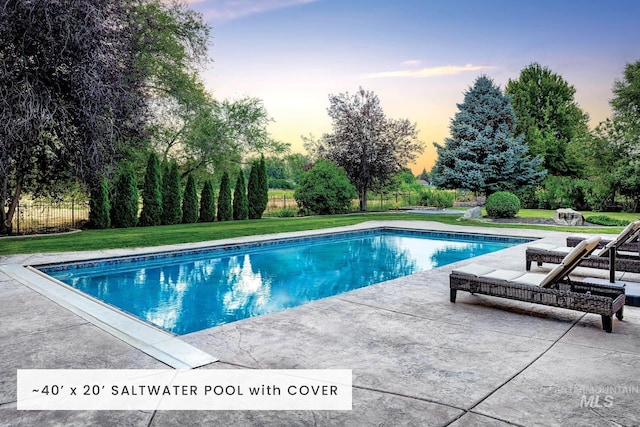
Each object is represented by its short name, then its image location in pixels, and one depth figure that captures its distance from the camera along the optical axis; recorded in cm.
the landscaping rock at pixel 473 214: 1972
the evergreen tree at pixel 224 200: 2122
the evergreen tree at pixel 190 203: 1984
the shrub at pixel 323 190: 2327
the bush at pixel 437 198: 2986
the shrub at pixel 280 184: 3742
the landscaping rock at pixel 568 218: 1695
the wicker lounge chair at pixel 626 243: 818
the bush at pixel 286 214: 2369
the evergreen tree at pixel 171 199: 1905
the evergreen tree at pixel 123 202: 1728
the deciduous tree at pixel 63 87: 751
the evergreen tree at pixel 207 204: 2064
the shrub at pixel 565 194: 2416
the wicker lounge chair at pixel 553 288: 428
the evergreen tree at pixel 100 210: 1650
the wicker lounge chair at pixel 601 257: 665
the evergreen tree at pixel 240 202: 2186
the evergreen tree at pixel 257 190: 2252
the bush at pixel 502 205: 1906
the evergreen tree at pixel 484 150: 2195
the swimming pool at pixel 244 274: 665
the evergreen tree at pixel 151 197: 1833
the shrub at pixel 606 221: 1645
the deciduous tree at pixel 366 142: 2673
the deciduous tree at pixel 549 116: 3172
